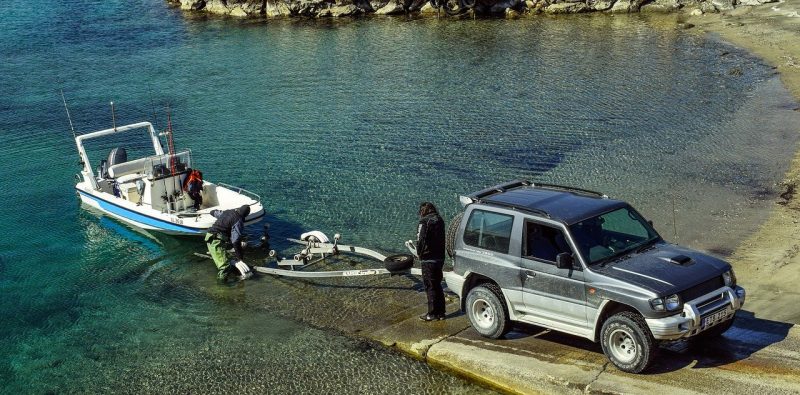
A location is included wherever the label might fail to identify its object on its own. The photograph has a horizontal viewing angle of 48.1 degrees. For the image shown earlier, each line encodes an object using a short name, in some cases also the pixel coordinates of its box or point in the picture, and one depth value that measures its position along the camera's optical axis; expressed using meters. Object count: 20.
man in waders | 18.25
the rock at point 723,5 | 48.60
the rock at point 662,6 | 50.38
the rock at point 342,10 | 54.38
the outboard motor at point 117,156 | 23.58
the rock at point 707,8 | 48.88
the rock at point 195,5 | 60.47
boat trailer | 15.46
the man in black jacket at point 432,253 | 14.04
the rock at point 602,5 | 50.97
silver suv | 11.38
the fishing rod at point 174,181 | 21.38
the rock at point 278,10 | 55.38
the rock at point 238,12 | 56.66
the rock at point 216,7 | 57.99
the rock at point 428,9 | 53.47
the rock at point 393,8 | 54.03
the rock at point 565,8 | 51.25
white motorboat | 20.64
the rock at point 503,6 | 52.19
